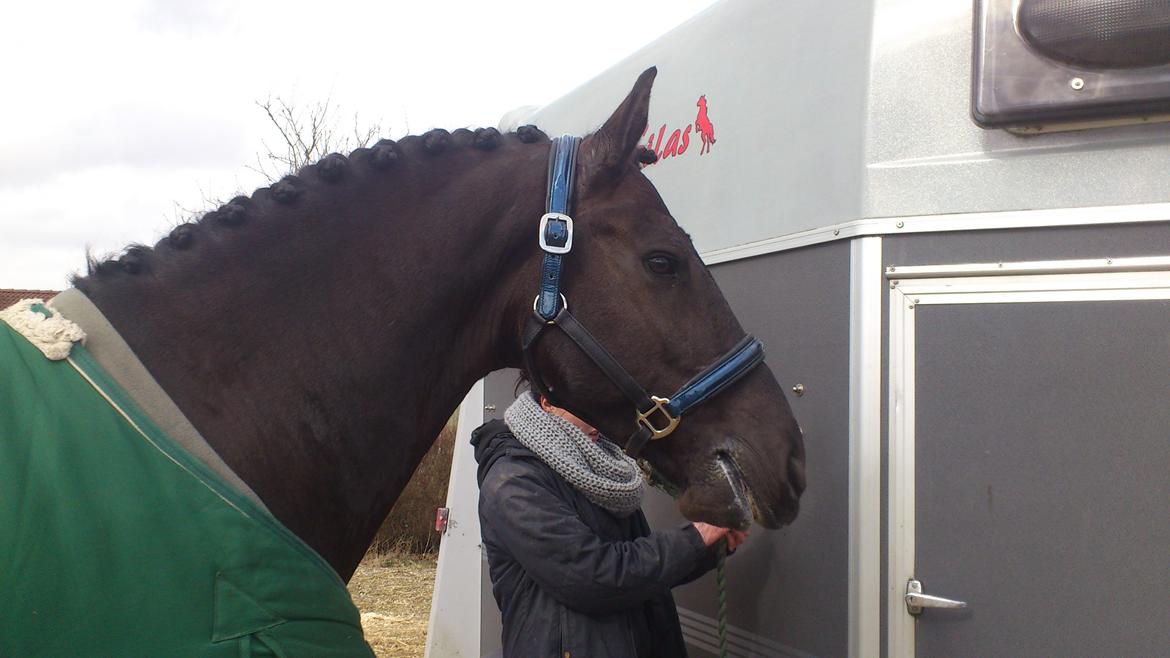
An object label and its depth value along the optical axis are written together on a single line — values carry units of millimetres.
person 2344
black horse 1661
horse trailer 1981
